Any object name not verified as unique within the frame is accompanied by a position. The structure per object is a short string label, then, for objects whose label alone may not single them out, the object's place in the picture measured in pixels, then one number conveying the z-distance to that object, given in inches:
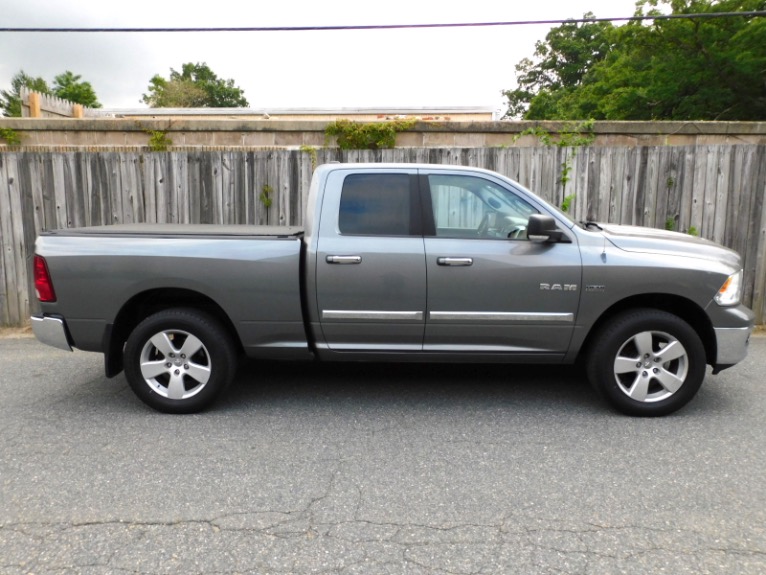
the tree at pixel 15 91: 2172.4
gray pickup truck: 179.6
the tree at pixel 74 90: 2738.7
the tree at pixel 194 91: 2155.5
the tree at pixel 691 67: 766.5
